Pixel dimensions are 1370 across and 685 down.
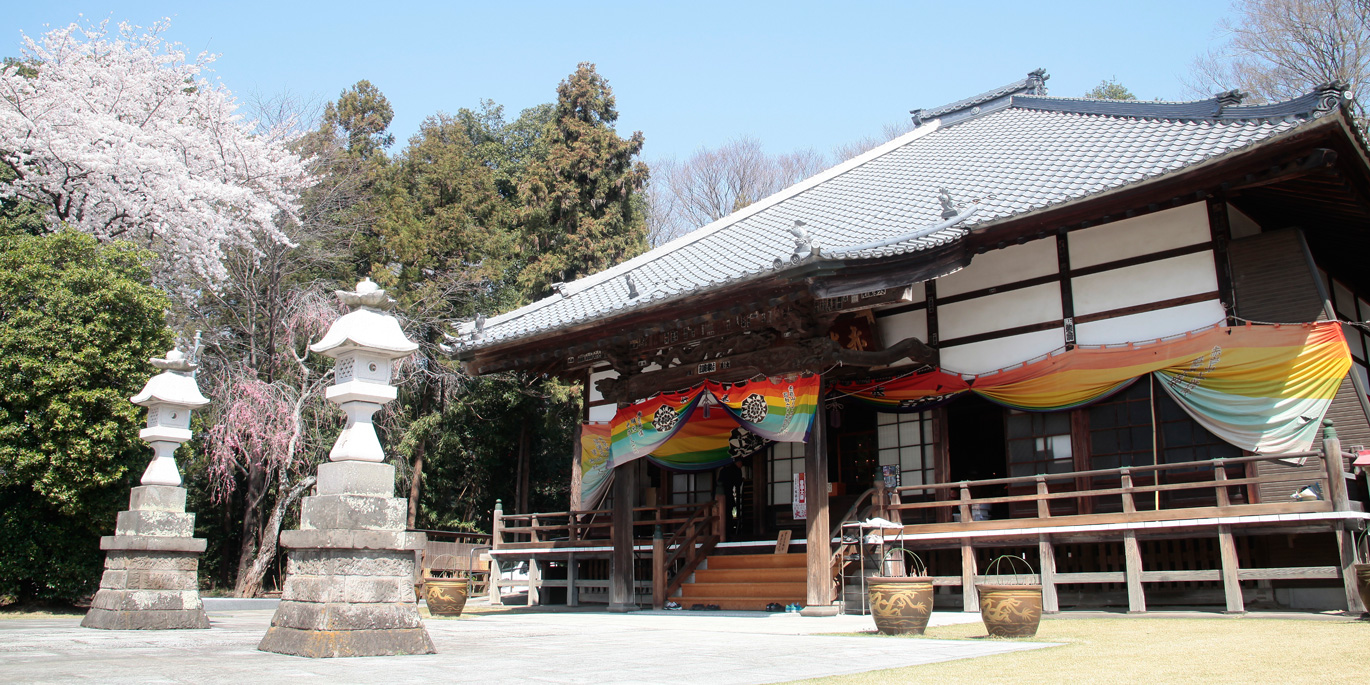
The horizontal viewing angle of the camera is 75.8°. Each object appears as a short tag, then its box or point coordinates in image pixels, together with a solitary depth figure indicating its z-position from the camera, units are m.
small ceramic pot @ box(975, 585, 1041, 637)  7.04
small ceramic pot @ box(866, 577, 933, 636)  7.50
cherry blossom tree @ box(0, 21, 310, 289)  17.98
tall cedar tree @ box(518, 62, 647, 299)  24.16
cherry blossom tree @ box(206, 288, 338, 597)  19.00
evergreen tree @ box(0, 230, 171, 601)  13.33
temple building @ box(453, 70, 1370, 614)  9.52
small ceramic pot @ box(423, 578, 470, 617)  11.69
